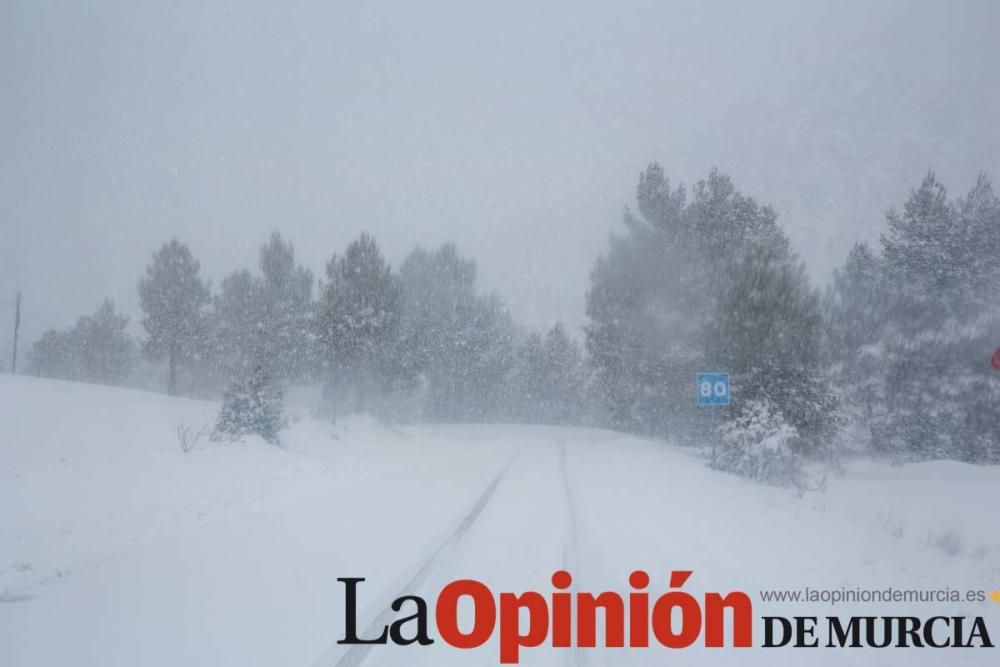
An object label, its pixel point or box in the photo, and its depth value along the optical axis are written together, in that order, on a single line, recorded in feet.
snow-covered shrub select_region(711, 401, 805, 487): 62.34
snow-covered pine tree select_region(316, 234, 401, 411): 124.77
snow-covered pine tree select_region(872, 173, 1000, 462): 90.33
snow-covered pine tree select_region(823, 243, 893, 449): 99.40
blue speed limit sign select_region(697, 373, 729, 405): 67.15
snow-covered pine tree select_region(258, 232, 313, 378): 172.65
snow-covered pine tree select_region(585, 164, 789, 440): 98.68
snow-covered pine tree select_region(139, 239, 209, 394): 162.91
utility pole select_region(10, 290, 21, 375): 164.07
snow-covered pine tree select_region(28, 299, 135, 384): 241.76
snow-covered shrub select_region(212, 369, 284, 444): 63.82
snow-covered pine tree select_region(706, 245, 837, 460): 73.72
